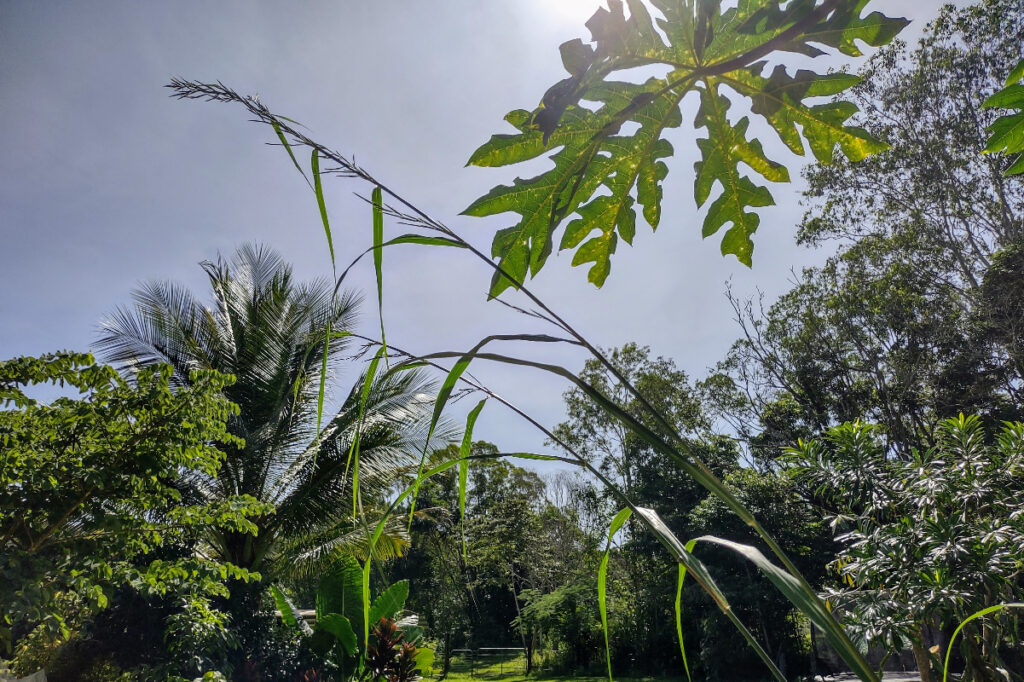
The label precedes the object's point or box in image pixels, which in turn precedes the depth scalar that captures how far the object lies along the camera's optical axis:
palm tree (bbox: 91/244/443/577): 7.68
